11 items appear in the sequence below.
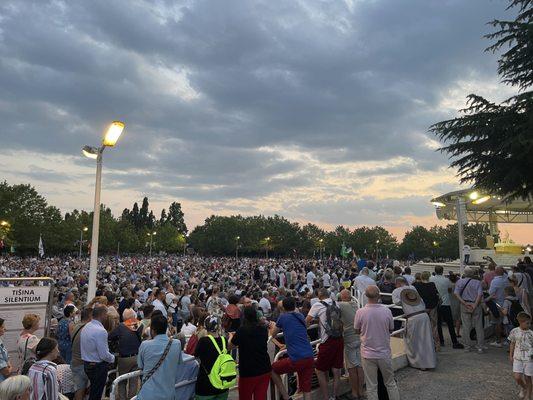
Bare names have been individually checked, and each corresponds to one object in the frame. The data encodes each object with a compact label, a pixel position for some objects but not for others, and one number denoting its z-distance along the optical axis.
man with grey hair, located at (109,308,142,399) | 6.33
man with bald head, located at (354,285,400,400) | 5.51
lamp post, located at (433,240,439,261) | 101.25
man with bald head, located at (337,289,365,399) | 6.16
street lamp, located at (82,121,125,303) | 7.21
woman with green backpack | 4.37
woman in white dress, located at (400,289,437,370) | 7.39
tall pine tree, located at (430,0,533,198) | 8.94
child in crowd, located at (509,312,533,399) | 5.95
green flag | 34.68
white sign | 6.05
